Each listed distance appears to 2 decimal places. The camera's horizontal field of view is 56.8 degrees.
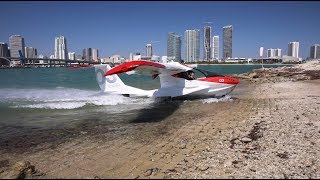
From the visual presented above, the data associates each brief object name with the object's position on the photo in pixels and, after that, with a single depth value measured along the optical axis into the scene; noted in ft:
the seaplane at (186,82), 55.06
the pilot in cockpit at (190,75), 55.77
